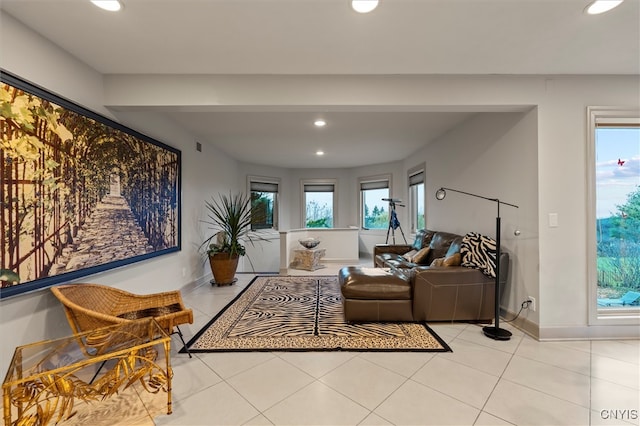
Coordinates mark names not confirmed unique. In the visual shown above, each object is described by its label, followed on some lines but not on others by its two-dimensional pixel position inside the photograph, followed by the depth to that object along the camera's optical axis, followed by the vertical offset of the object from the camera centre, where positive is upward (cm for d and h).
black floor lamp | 247 -110
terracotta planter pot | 419 -84
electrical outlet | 252 -87
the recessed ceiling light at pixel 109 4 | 159 +130
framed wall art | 169 +20
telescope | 546 +28
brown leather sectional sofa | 273 -85
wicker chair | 183 -76
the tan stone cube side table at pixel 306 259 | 528 -92
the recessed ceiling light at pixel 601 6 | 160 +129
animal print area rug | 233 -116
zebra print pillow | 274 -43
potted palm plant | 420 -53
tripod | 554 -13
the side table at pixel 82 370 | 129 -90
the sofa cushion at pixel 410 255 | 413 -67
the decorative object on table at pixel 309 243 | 546 -59
